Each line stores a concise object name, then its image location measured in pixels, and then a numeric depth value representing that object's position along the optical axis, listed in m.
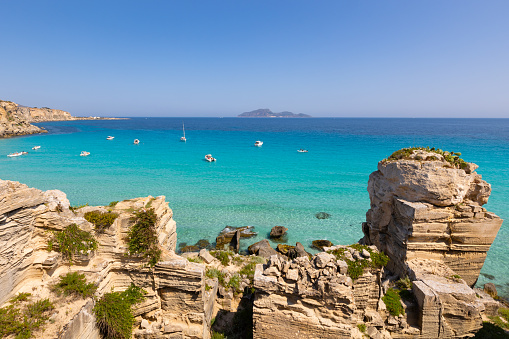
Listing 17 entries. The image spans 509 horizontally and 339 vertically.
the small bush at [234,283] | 11.97
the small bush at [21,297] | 6.79
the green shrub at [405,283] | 10.44
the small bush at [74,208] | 8.92
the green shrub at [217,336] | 9.73
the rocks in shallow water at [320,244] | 19.22
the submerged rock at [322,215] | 24.42
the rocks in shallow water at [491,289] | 13.98
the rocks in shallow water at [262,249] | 17.43
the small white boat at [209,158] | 50.07
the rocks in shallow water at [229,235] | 19.30
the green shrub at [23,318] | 5.97
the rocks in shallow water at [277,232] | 20.73
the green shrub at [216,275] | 12.13
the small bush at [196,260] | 12.80
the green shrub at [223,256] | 14.38
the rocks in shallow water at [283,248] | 18.32
